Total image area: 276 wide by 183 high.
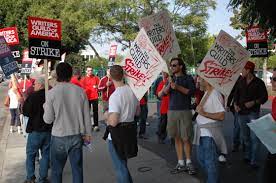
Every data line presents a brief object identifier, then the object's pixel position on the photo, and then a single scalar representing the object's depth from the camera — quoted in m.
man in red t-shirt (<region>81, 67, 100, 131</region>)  7.20
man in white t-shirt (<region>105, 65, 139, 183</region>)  2.97
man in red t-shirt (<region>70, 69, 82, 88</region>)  6.77
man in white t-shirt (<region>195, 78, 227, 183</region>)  3.08
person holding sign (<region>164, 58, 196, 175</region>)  3.86
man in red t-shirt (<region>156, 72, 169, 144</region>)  5.54
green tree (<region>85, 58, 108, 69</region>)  29.48
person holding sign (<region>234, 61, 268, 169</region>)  4.22
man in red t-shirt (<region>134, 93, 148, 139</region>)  6.11
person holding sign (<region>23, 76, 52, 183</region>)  3.64
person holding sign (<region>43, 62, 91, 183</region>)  2.98
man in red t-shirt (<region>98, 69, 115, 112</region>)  6.36
